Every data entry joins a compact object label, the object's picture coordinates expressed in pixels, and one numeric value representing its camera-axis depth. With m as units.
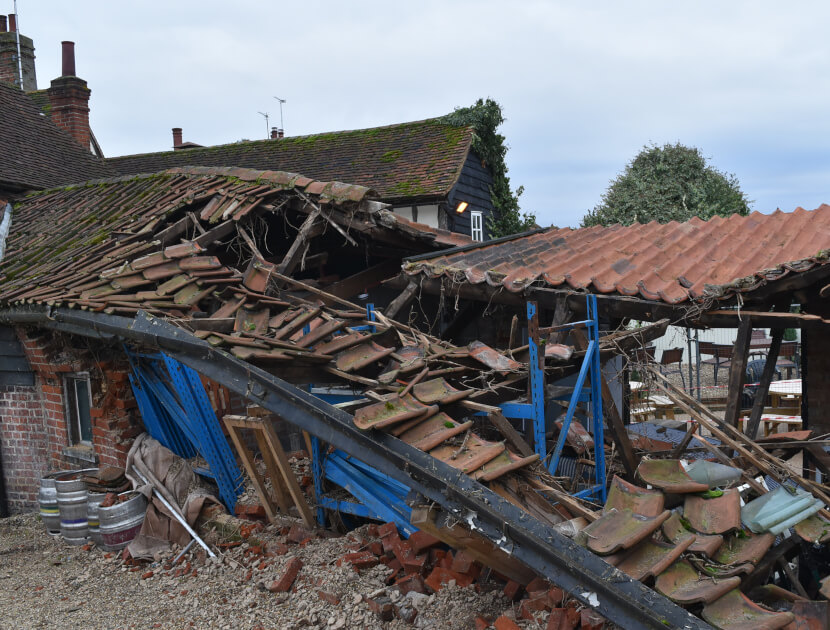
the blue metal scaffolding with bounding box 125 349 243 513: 6.63
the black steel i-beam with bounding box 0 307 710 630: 3.22
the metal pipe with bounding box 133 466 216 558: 6.42
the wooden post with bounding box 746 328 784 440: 6.23
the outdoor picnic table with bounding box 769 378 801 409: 12.34
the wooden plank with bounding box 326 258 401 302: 8.43
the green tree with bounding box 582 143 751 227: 22.22
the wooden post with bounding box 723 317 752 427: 5.55
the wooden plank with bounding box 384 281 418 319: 7.24
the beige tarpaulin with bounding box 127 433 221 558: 6.78
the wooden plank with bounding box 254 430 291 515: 6.29
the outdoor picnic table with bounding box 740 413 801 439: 10.68
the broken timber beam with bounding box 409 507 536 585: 3.92
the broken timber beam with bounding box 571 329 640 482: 5.48
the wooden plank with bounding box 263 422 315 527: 6.14
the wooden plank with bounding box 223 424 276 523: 6.41
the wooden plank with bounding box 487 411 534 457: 4.79
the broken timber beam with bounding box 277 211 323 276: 7.68
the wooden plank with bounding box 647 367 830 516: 4.69
